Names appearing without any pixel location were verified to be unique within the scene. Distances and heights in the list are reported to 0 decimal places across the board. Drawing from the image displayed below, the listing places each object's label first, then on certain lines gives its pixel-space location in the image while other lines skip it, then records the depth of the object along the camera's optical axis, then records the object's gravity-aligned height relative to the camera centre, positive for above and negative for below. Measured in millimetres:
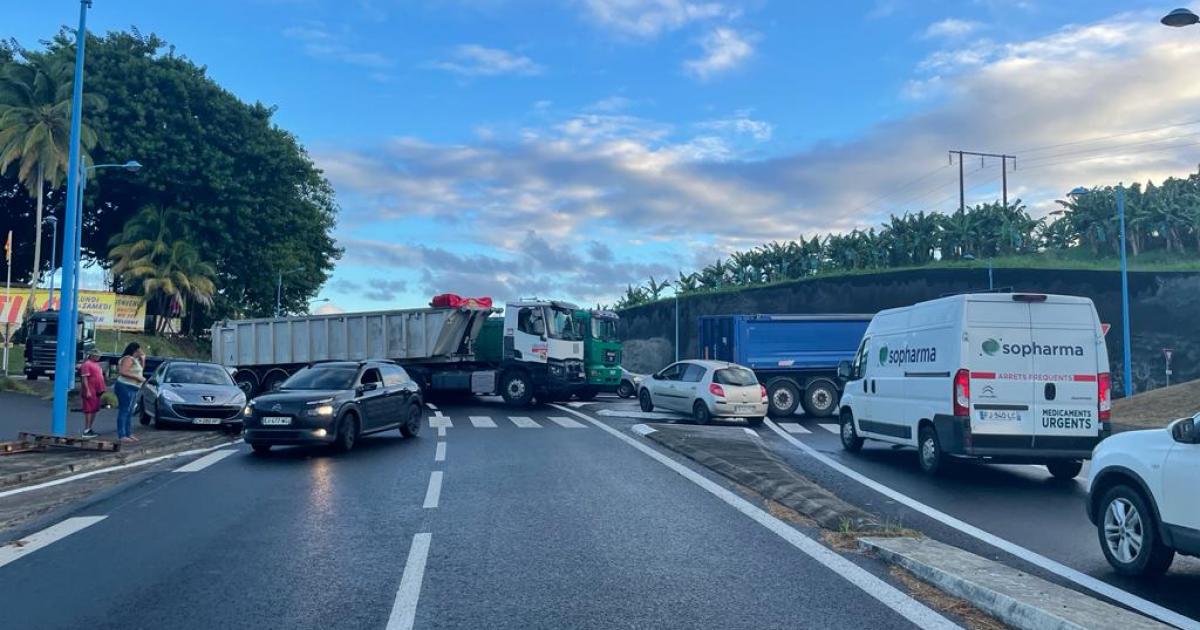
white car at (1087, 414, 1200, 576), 6203 -1068
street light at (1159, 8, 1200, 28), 14219 +5520
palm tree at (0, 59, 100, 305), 44094 +11755
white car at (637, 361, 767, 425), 21109 -915
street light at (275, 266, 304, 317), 54069 +4168
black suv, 13953 -899
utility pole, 67438 +13915
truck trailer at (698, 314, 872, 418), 24359 +72
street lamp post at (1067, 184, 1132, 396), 29797 +1313
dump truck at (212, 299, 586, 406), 26797 +260
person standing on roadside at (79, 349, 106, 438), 15688 -630
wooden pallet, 14047 -1458
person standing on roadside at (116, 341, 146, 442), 15227 -609
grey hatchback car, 18125 -947
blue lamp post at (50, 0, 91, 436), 15109 +731
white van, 11297 -309
